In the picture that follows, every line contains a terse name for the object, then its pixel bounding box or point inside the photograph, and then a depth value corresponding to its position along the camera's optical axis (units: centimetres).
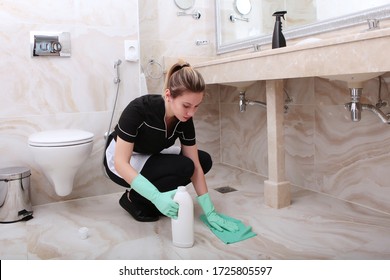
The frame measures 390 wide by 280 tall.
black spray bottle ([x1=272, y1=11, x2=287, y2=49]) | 185
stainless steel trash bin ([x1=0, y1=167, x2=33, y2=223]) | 175
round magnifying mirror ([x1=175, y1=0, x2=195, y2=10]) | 264
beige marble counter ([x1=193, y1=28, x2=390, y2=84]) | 112
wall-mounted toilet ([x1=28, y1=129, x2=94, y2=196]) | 164
